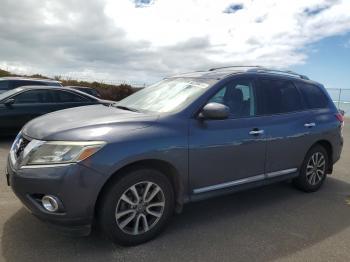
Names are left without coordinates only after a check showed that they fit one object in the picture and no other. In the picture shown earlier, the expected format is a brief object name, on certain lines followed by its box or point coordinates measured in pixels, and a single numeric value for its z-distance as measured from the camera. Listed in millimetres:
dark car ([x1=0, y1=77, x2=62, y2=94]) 12724
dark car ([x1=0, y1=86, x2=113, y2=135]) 8992
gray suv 3400
